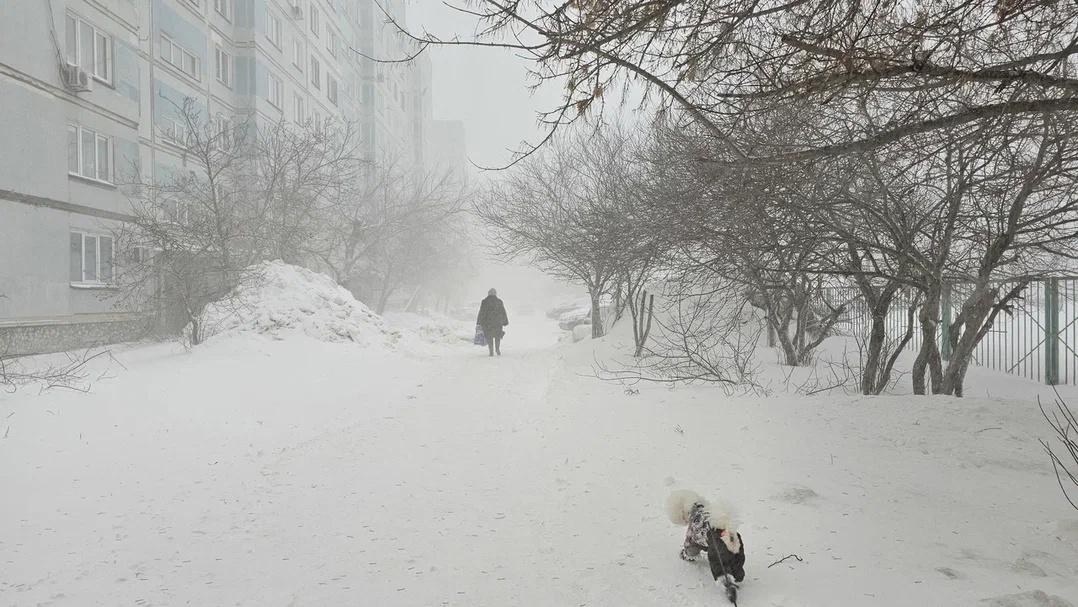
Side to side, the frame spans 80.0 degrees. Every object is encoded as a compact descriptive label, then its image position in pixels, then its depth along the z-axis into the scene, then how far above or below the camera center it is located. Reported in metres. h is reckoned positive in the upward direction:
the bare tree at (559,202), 15.83 +2.79
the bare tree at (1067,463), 4.01 -1.13
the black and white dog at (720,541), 2.76 -1.08
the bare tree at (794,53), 3.04 +1.26
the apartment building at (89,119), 14.16 +4.76
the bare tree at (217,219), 13.11 +2.01
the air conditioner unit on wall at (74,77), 15.58 +5.41
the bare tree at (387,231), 25.78 +2.95
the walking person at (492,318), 16.70 -0.54
